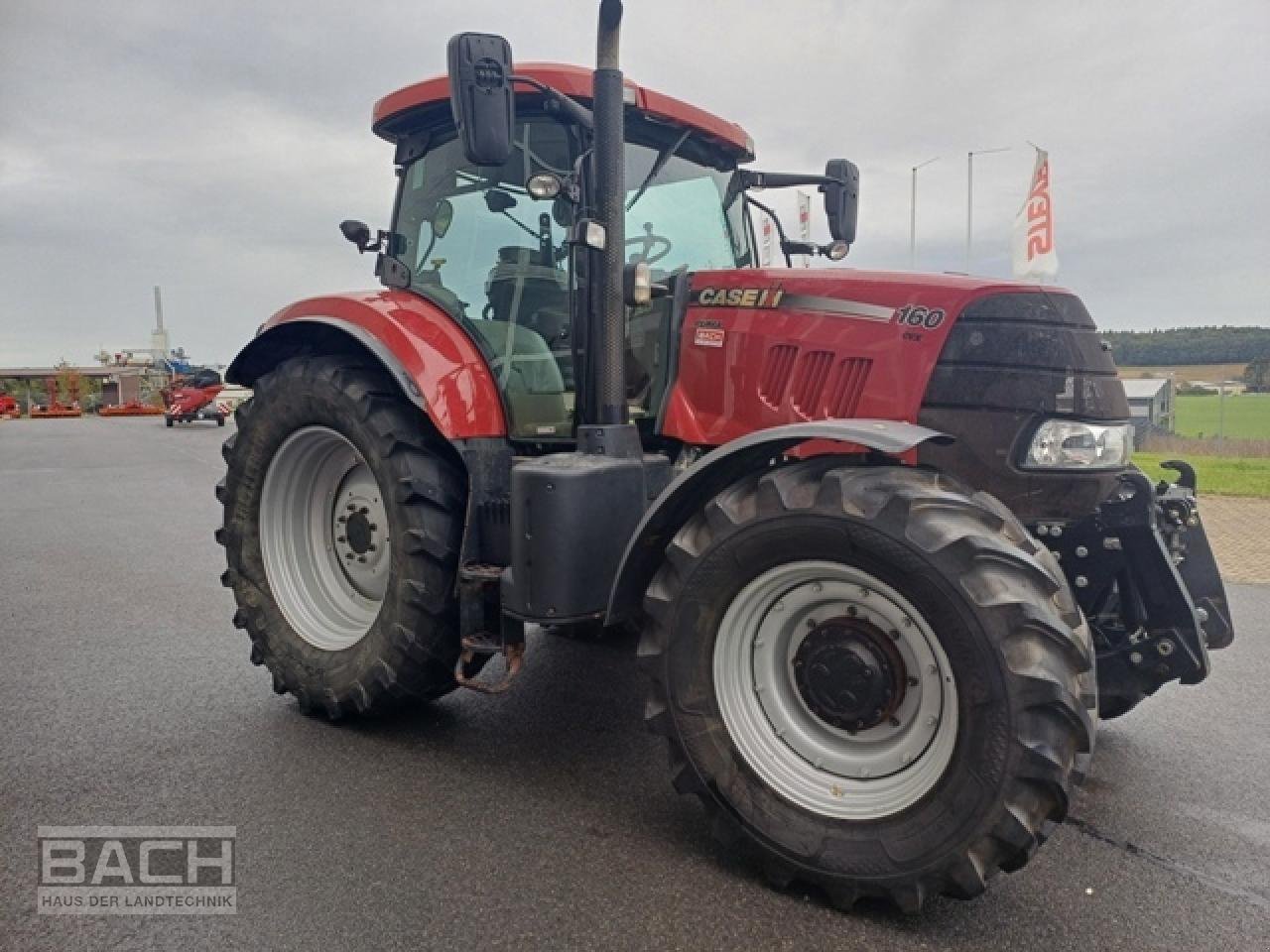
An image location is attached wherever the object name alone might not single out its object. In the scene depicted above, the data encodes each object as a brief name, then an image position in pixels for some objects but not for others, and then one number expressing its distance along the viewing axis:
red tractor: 2.27
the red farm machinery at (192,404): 29.10
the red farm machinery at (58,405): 43.84
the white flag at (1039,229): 11.84
